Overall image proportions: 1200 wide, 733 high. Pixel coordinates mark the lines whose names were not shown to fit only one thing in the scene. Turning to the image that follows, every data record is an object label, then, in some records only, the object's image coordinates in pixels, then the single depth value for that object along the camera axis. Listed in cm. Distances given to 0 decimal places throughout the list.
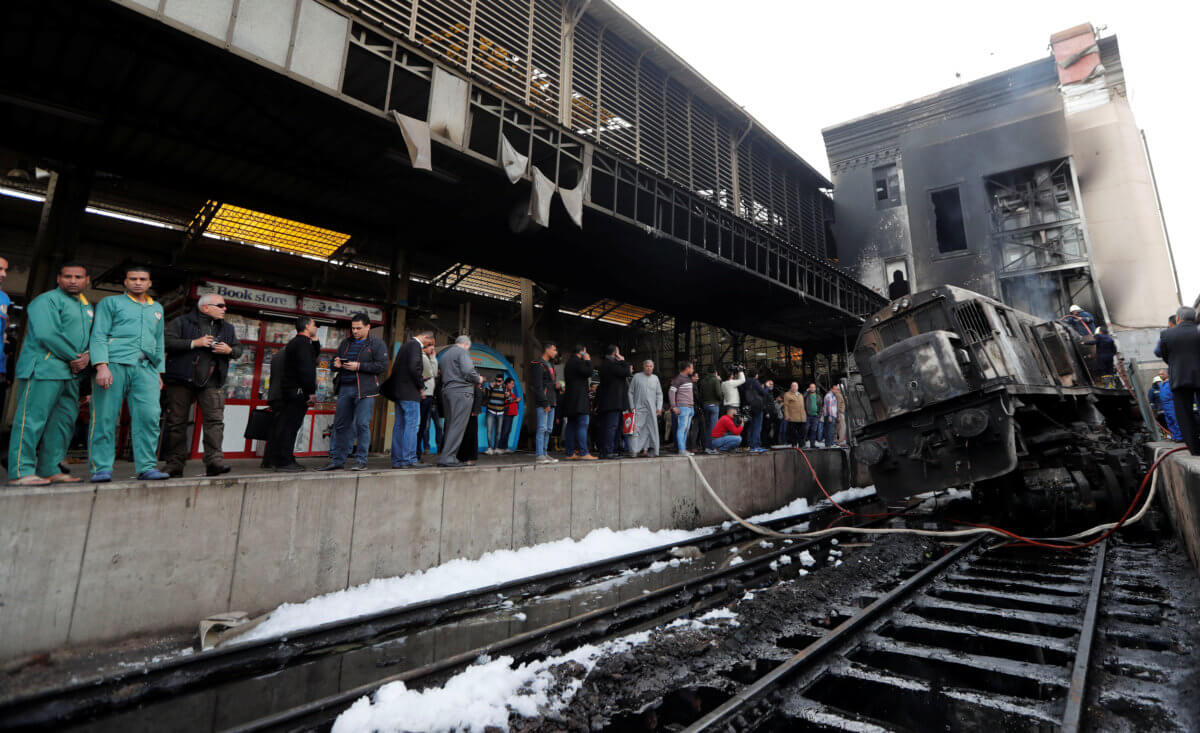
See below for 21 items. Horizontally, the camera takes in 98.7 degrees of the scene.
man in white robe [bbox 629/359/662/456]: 948
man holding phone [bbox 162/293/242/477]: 495
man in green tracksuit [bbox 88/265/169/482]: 412
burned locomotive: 694
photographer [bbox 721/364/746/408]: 1088
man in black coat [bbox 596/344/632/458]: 847
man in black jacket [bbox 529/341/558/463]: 825
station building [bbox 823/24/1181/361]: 1983
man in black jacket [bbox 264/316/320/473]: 588
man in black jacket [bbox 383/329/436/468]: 636
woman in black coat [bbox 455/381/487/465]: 775
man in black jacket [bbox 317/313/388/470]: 609
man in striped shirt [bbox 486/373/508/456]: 1148
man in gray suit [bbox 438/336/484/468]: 675
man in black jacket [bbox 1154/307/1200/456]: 561
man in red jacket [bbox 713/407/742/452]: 1025
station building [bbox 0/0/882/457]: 627
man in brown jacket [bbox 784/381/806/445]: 1274
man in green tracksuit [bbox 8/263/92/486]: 389
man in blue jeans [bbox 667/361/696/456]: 984
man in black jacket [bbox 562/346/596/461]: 815
